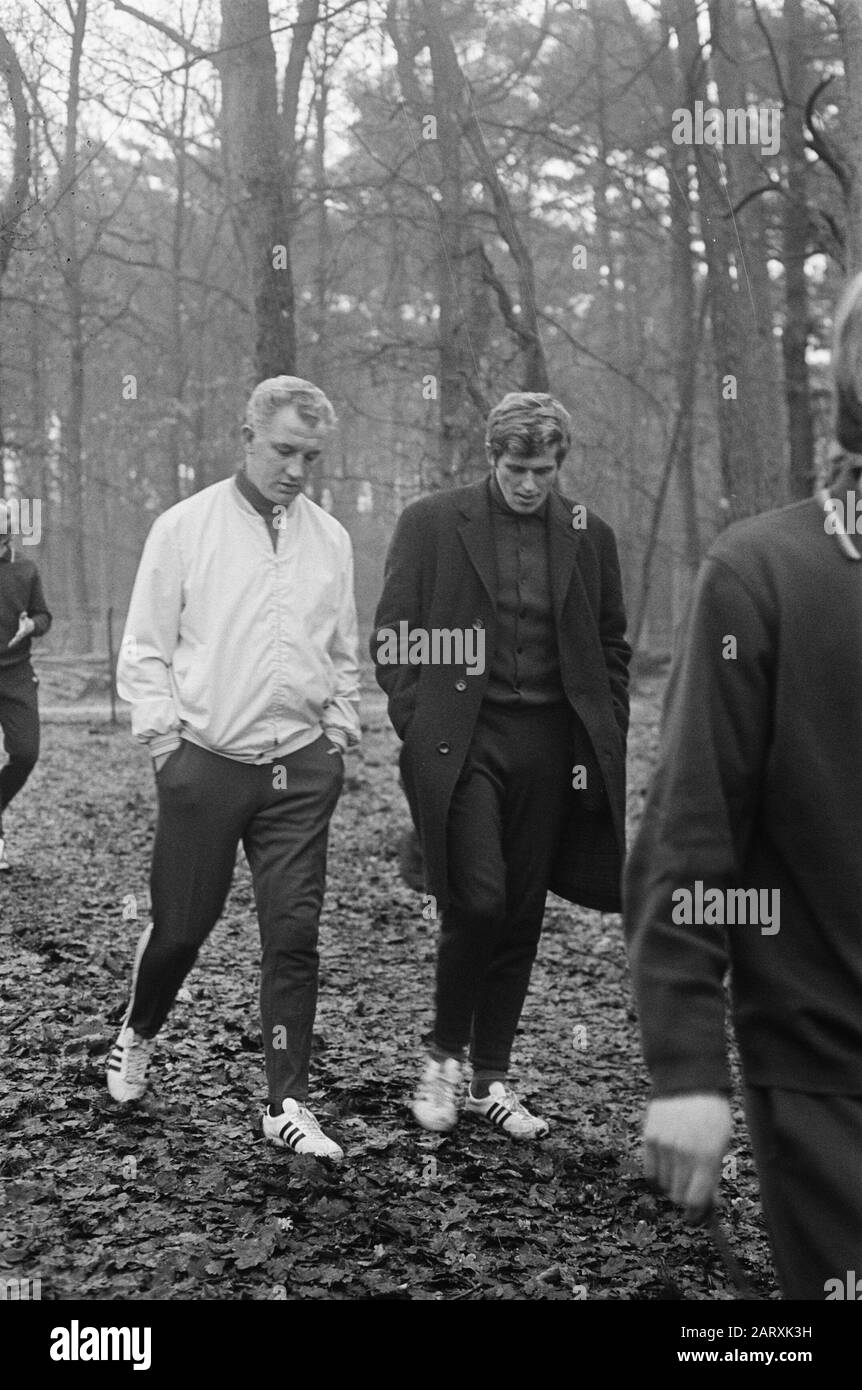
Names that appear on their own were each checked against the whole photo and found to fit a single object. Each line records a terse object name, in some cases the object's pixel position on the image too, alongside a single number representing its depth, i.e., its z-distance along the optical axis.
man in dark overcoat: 4.93
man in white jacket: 4.72
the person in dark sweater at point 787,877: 2.06
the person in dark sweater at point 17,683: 9.20
